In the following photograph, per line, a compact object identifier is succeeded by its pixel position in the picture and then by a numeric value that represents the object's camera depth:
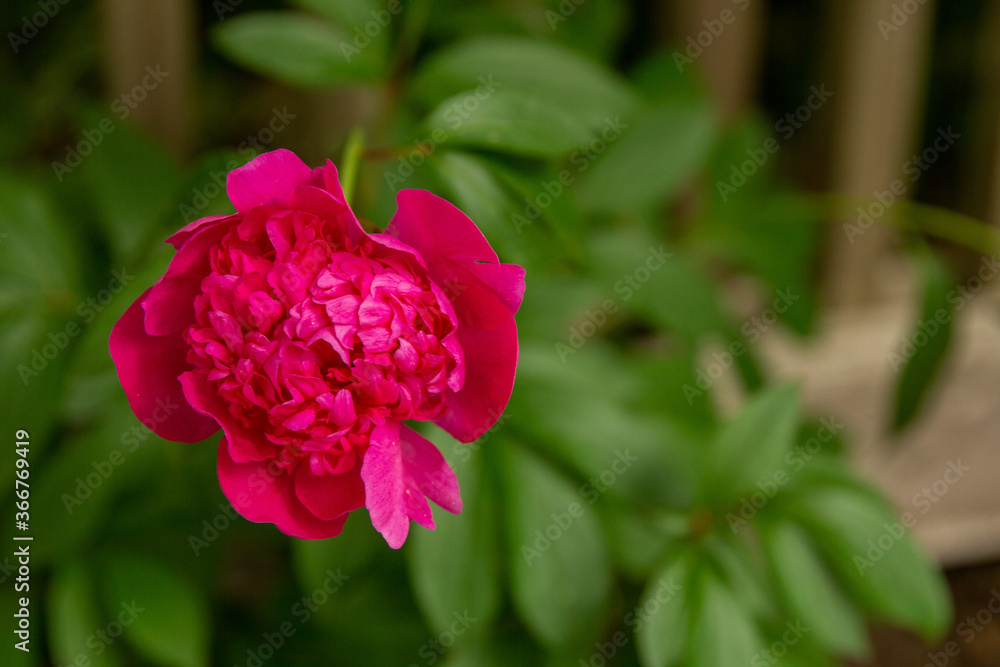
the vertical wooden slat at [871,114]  1.97
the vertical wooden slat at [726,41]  1.92
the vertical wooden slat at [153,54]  1.45
